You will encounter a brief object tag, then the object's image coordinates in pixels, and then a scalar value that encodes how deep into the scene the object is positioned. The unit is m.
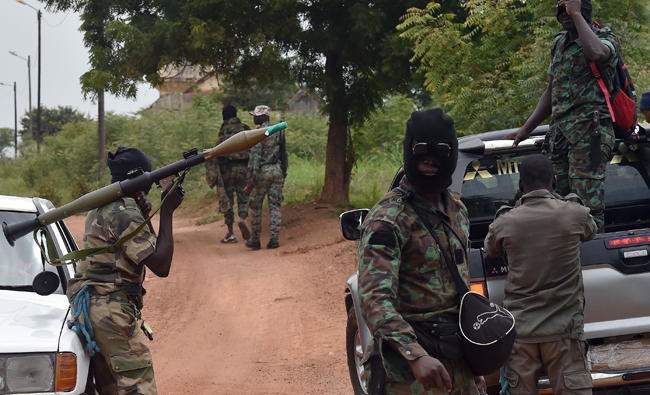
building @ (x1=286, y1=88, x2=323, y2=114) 50.46
